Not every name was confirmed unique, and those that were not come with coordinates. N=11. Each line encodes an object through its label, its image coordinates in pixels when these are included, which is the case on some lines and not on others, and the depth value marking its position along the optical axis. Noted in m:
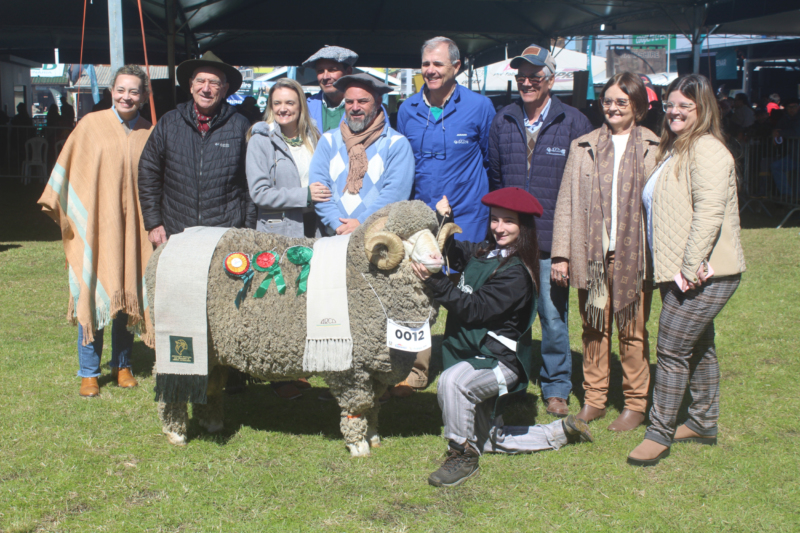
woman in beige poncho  4.16
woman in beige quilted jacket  3.18
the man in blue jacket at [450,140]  4.11
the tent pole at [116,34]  6.17
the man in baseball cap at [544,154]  4.00
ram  3.22
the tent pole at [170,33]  11.40
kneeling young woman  3.28
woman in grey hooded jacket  3.80
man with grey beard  3.80
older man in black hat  3.91
